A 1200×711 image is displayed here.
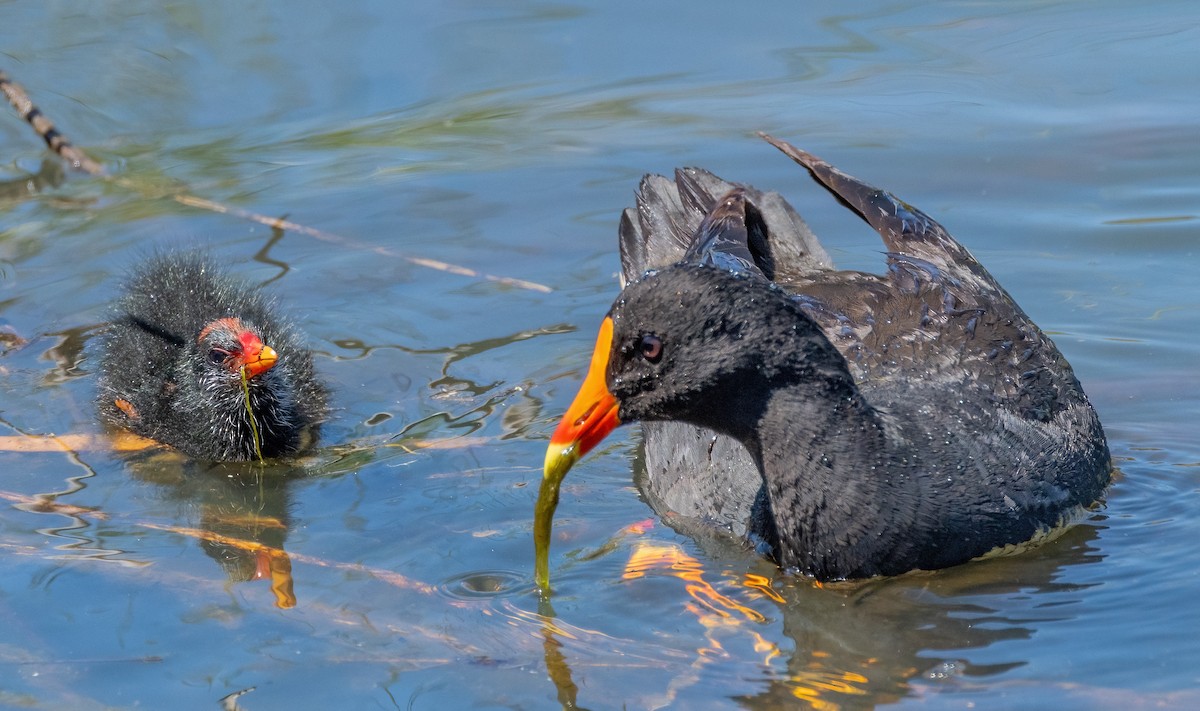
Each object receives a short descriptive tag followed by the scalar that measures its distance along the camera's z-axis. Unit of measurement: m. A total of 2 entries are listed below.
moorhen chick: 12.48
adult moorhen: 9.02
